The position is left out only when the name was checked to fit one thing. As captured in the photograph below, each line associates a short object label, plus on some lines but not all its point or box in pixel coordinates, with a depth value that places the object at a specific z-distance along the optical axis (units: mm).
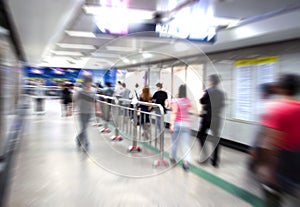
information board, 5070
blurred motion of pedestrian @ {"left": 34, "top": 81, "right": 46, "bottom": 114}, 11175
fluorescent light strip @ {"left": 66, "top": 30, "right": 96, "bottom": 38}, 6607
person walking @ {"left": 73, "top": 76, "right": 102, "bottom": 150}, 4312
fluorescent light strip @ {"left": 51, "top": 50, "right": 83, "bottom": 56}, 11074
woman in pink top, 3600
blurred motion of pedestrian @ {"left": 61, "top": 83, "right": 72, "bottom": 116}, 10305
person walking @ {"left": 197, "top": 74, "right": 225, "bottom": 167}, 3816
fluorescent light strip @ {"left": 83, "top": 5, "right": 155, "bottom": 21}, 4049
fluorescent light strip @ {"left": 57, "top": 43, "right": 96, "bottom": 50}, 8859
